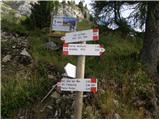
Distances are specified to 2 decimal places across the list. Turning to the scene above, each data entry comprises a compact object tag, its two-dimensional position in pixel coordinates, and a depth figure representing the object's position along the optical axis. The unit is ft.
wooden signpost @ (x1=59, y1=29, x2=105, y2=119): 10.42
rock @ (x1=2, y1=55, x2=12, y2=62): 16.13
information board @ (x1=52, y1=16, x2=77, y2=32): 18.29
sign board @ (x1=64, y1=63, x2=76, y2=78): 10.43
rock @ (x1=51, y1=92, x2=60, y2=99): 13.14
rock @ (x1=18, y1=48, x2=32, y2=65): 15.79
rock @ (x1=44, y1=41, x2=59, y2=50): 18.29
